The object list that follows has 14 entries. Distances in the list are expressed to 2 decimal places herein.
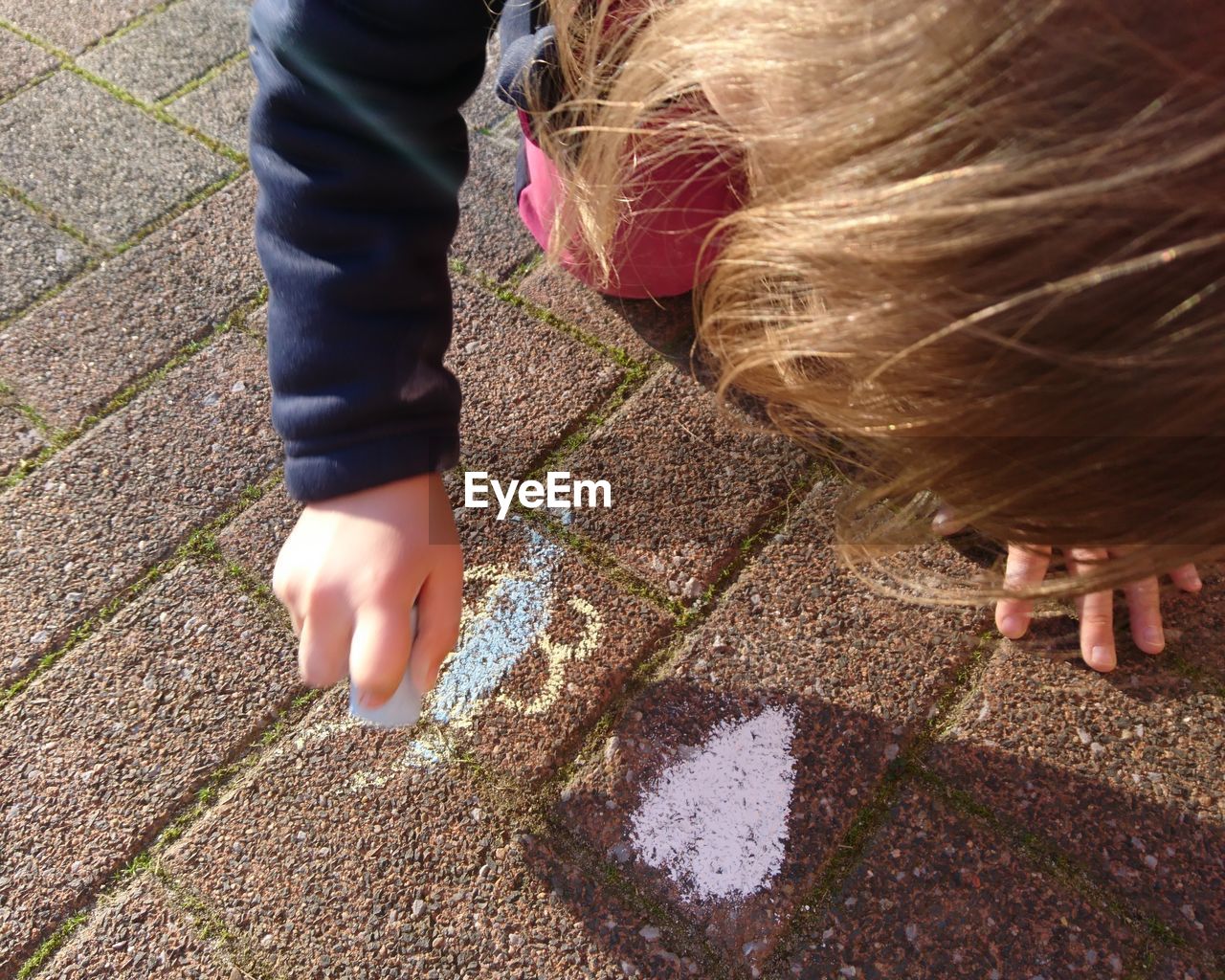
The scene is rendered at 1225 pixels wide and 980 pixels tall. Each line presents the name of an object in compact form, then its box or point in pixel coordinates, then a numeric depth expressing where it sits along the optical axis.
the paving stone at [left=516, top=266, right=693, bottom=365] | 0.62
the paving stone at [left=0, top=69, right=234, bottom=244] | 0.67
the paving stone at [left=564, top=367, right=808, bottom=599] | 0.55
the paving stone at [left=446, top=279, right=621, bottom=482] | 0.58
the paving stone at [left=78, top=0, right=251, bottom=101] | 0.73
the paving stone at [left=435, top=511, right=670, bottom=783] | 0.50
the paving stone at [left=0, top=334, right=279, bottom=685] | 0.53
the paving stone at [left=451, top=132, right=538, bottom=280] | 0.66
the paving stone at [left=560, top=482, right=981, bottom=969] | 0.47
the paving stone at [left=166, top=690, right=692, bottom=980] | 0.46
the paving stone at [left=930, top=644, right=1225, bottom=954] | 0.47
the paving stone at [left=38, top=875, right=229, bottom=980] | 0.46
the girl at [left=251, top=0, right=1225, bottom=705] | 0.30
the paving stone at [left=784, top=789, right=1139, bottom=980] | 0.45
